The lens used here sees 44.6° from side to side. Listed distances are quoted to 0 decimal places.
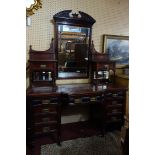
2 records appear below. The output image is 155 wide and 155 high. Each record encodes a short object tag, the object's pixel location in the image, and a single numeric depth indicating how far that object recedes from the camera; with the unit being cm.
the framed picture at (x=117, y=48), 358
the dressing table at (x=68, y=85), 270
